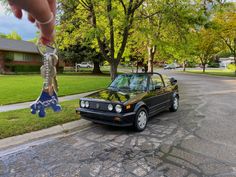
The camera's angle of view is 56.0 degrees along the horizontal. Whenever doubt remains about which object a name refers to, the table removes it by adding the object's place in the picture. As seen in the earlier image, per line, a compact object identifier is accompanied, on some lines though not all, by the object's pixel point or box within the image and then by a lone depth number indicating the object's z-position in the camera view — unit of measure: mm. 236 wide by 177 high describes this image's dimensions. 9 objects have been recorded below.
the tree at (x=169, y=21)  8820
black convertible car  5696
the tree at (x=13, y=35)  64344
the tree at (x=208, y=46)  31669
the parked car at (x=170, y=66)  65819
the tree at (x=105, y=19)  8492
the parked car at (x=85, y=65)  64938
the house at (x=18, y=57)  30314
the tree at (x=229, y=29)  27747
